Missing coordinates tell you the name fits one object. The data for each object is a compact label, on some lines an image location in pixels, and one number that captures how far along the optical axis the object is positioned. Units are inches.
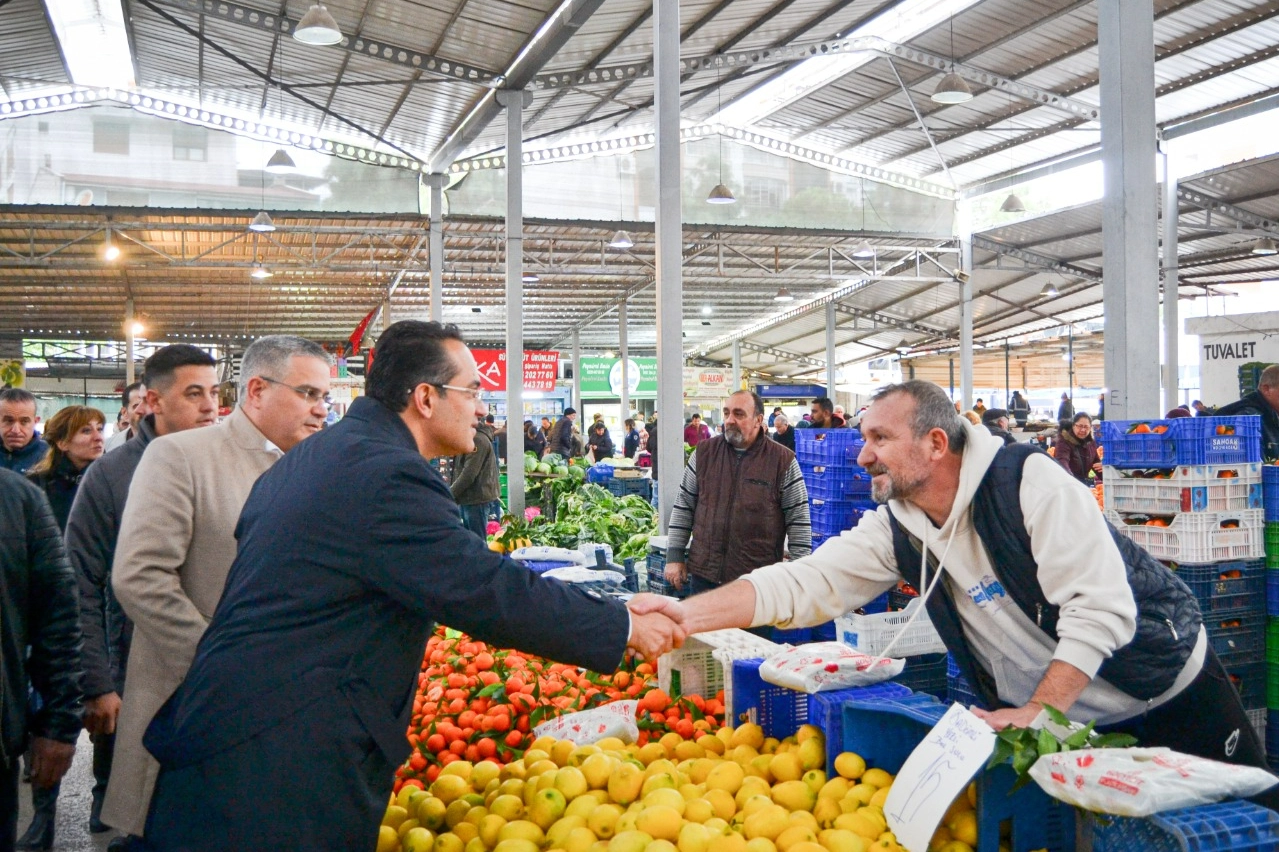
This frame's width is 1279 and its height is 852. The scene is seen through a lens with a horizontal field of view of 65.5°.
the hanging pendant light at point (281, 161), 517.7
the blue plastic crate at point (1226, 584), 177.9
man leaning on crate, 83.9
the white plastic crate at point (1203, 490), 178.9
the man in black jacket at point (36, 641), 92.8
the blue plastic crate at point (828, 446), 220.8
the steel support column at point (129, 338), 816.0
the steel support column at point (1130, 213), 221.0
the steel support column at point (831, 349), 974.4
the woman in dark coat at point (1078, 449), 409.1
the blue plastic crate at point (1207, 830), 60.4
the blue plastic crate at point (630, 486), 524.7
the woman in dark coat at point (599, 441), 774.5
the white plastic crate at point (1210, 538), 177.6
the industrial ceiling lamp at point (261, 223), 577.6
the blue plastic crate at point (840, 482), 226.1
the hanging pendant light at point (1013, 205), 645.9
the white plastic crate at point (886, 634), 128.2
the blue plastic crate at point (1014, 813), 75.2
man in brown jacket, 204.7
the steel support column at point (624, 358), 983.6
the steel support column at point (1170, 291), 600.1
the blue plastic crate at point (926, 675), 132.3
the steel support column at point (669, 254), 300.8
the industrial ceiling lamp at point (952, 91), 479.8
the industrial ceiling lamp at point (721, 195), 615.5
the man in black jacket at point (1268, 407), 242.5
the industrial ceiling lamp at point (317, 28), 357.4
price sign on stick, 70.4
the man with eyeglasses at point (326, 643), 68.9
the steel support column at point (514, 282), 470.9
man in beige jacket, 101.4
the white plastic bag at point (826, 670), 95.5
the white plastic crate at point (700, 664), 126.1
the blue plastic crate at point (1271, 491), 182.9
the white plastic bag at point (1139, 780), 62.1
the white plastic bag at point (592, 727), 111.8
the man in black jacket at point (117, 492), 124.2
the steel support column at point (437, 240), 581.9
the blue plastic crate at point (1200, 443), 179.2
